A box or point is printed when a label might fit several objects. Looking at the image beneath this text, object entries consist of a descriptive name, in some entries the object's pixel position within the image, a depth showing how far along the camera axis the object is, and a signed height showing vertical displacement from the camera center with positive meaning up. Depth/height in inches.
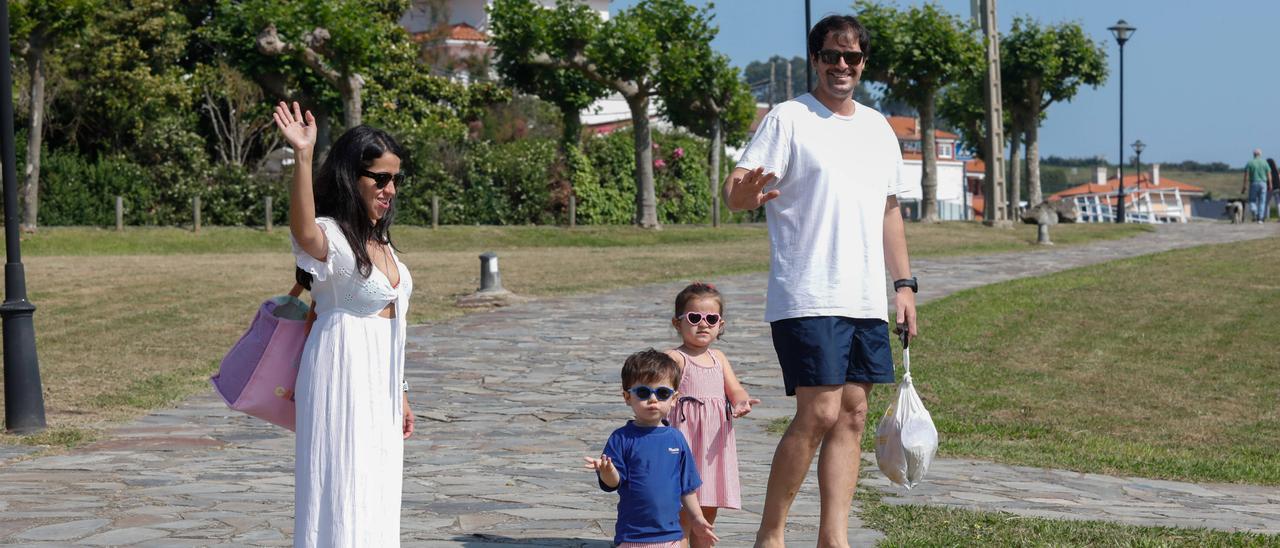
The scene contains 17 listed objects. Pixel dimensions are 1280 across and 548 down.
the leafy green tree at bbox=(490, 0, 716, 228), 1382.9 +138.6
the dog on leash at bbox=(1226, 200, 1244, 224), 1614.1 -45.3
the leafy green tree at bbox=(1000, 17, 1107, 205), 1756.9 +133.8
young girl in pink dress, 209.6 -31.5
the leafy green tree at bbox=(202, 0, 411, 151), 1264.8 +134.9
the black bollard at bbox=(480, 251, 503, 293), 729.6 -39.7
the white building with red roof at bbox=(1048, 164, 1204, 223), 2112.6 -51.2
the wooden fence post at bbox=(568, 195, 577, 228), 1410.3 -19.4
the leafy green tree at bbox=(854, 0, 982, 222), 1512.1 +135.4
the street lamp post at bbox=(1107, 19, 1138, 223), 1855.3 +181.9
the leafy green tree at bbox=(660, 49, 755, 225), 1421.0 +93.4
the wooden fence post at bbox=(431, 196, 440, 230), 1322.6 -14.7
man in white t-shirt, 200.1 -10.8
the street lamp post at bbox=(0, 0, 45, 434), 371.6 -36.6
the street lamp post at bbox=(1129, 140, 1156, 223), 2761.8 +48.9
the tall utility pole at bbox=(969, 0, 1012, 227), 1422.2 +44.7
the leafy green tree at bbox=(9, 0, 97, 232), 1146.0 +134.7
